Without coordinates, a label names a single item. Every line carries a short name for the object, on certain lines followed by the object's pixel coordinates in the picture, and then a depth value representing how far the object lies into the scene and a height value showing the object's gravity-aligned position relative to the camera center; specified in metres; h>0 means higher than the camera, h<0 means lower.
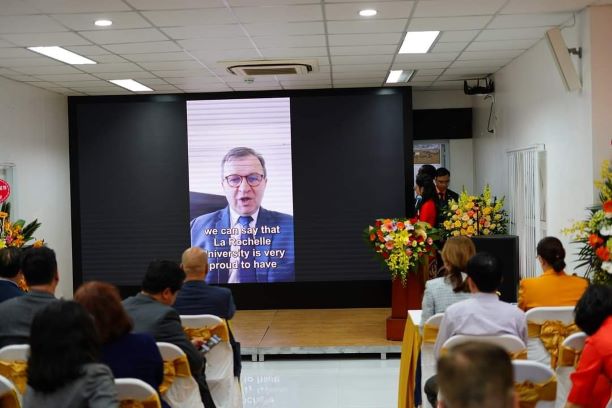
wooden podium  7.68 -1.07
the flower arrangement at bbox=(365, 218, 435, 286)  7.39 -0.48
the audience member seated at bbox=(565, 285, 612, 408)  2.93 -0.68
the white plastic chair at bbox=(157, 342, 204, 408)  3.63 -0.94
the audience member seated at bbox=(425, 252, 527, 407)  3.70 -0.59
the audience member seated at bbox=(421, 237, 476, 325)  4.53 -0.54
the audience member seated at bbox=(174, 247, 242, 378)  4.64 -0.59
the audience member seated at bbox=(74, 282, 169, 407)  2.98 -0.55
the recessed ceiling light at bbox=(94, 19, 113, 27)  5.96 +1.39
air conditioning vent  7.94 +1.37
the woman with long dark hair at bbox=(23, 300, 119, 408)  2.46 -0.54
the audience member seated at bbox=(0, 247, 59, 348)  3.64 -0.52
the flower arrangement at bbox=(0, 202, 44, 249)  6.90 -0.29
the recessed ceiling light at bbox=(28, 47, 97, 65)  7.04 +1.40
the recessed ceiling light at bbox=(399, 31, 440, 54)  6.84 +1.41
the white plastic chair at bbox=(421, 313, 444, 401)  4.33 -0.94
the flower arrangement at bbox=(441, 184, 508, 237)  8.38 -0.29
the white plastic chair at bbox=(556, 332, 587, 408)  3.32 -0.85
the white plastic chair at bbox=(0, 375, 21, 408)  2.96 -0.77
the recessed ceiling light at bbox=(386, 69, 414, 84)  9.00 +1.43
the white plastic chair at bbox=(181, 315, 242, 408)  4.58 -1.07
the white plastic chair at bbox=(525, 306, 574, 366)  4.07 -0.66
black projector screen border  10.13 -0.06
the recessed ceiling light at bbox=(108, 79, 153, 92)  9.10 +1.41
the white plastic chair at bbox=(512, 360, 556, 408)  2.92 -0.71
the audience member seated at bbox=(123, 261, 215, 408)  3.56 -0.52
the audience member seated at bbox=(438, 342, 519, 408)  1.54 -0.38
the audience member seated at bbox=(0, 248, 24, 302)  4.58 -0.43
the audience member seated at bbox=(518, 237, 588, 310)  4.46 -0.56
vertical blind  7.57 -0.11
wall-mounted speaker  6.07 +1.02
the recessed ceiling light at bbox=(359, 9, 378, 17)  5.83 +1.39
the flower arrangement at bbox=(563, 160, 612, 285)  4.84 -0.31
